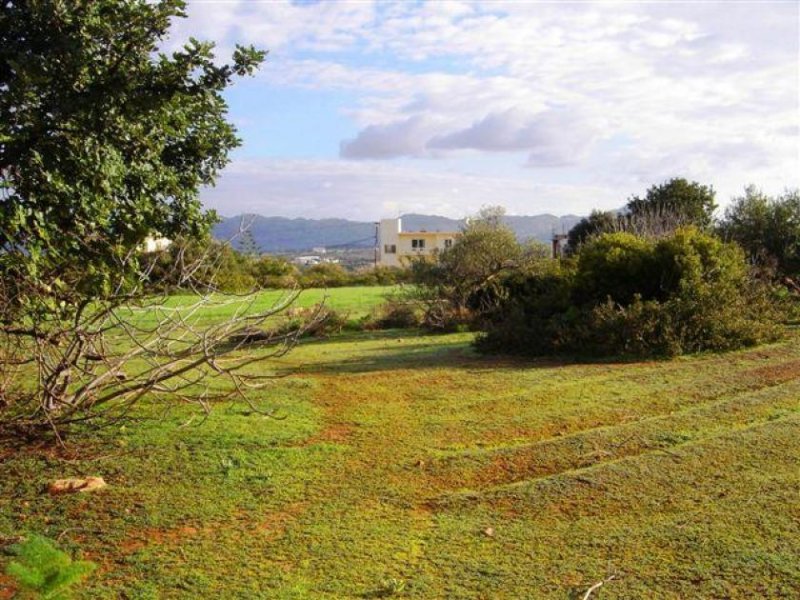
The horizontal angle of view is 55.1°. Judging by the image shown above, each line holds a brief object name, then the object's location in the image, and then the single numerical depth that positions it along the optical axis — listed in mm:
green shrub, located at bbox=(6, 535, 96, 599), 3352
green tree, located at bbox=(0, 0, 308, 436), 6574
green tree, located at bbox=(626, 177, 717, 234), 31630
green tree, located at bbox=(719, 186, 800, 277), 20344
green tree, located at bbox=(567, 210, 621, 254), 37250
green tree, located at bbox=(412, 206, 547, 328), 19250
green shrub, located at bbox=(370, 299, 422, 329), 20859
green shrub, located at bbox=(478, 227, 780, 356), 13219
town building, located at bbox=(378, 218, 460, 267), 85375
